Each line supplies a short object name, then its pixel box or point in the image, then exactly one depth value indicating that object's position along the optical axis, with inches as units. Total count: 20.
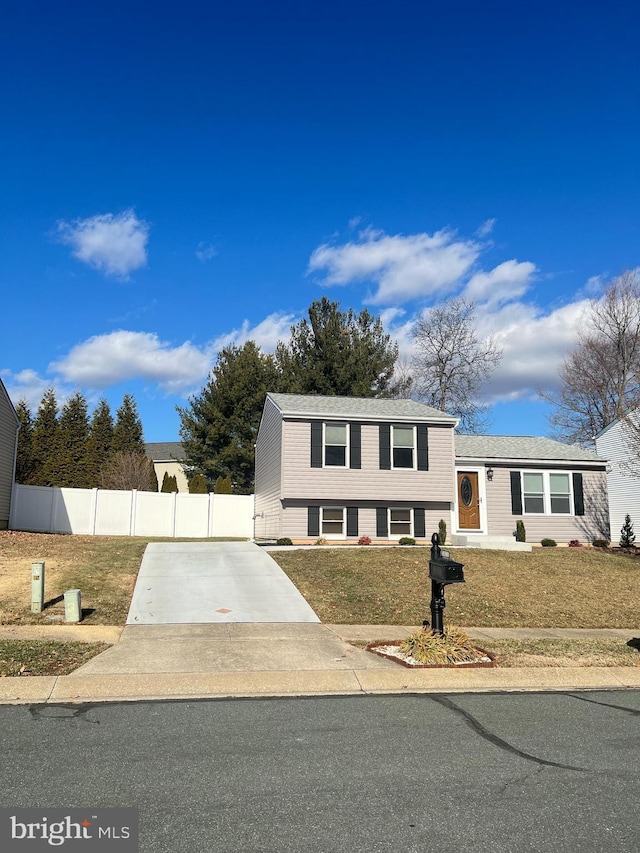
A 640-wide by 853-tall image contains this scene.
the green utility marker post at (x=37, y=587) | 425.1
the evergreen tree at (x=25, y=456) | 1572.3
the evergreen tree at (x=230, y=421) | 1622.8
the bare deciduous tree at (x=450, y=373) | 1642.5
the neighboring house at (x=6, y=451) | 979.3
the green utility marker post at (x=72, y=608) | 408.8
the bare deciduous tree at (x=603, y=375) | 1430.9
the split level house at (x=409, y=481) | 912.9
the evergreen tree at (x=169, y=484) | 1486.2
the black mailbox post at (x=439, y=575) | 340.2
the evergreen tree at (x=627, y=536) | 939.3
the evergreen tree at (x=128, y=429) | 1792.6
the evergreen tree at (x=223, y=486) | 1362.2
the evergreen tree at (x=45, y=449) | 1592.0
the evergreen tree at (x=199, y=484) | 1391.5
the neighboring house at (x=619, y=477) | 1202.0
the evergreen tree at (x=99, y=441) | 1659.7
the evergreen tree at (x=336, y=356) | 1626.5
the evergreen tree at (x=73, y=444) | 1620.3
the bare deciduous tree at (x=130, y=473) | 1509.6
